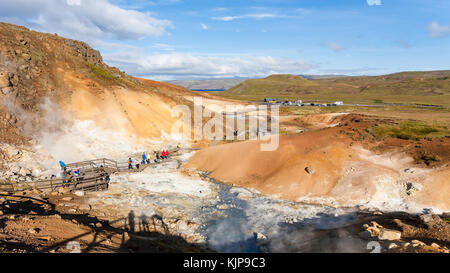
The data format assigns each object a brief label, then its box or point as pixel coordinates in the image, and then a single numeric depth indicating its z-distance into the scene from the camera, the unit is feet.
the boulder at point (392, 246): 40.43
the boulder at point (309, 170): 76.83
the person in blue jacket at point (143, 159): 95.63
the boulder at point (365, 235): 46.03
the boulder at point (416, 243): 40.39
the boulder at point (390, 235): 44.29
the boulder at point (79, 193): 66.28
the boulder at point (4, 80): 96.58
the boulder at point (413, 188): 63.74
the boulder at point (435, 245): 39.52
